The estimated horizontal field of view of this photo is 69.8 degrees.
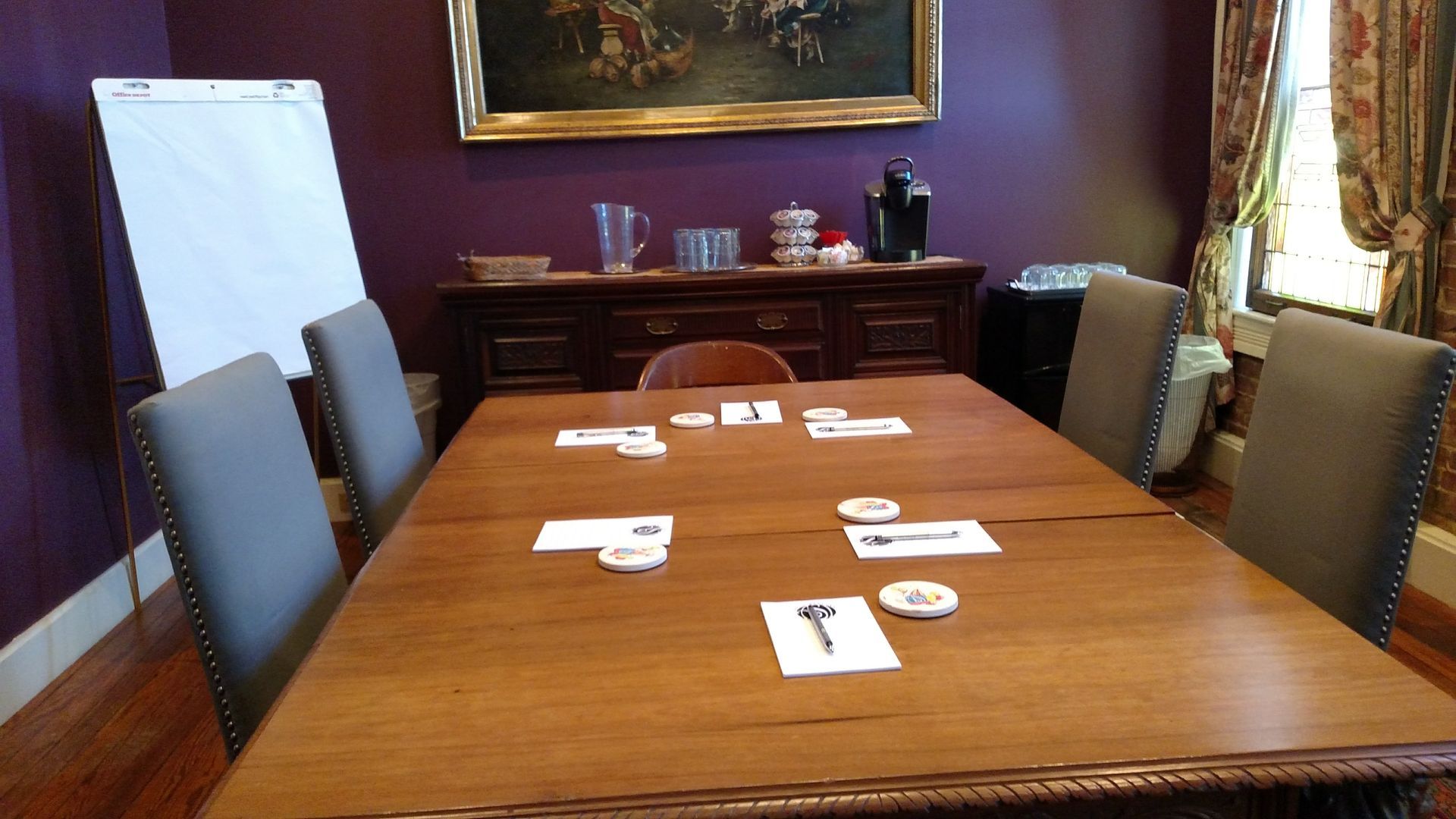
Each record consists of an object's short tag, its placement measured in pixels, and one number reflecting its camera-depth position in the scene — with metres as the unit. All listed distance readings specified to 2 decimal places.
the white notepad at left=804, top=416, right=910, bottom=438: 2.01
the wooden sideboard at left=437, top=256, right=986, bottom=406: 3.49
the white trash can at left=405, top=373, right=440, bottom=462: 3.71
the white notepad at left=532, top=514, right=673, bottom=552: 1.44
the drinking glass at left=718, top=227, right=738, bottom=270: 3.65
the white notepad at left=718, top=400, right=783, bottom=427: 2.15
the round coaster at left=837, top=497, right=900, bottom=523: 1.49
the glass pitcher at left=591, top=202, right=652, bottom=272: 3.64
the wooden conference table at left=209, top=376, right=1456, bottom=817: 0.87
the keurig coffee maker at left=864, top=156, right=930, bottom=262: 3.65
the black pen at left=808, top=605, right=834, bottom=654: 1.09
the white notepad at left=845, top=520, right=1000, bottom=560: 1.37
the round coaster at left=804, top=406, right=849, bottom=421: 2.13
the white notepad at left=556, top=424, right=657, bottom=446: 2.03
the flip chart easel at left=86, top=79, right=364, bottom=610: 2.92
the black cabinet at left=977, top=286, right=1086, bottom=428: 3.66
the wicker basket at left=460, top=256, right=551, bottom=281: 3.55
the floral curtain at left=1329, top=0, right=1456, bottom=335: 2.73
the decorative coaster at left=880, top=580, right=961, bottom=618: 1.17
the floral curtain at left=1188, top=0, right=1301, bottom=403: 3.51
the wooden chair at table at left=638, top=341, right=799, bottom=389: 2.66
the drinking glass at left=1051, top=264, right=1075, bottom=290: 3.93
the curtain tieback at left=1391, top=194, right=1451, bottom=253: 2.77
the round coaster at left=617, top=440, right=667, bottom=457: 1.90
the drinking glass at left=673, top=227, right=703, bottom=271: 3.64
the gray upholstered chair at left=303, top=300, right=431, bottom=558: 1.91
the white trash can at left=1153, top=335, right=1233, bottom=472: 3.64
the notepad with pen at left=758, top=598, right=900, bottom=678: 1.06
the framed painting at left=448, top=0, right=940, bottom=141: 3.79
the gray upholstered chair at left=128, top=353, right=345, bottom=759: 1.24
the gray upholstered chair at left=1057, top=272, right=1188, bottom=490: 1.97
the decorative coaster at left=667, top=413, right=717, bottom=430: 2.11
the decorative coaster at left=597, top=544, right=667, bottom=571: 1.35
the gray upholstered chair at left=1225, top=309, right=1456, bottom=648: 1.28
